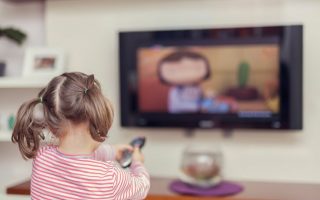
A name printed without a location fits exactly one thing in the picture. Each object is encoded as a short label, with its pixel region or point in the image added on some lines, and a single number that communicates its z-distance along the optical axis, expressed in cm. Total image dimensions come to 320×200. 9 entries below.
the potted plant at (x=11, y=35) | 276
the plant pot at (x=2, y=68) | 276
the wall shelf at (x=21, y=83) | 258
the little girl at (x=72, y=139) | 139
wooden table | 228
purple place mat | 234
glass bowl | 241
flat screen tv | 243
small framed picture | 270
